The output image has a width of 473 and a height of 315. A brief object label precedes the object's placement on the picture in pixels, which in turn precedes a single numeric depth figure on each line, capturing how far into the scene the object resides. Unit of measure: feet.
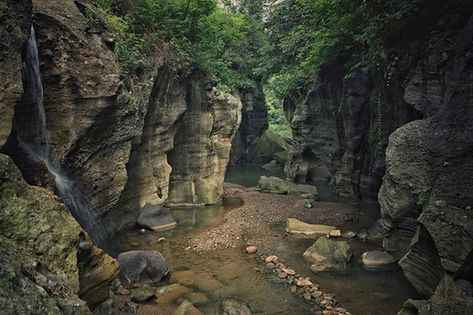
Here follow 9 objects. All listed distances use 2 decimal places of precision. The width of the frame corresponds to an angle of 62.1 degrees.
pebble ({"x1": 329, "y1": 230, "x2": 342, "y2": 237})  50.70
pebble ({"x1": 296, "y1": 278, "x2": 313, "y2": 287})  37.42
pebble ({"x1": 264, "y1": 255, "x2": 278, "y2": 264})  43.47
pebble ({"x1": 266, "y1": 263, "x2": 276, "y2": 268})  42.32
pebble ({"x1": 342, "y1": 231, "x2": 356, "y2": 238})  50.72
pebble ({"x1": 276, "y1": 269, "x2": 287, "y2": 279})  39.66
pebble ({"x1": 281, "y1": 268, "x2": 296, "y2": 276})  40.14
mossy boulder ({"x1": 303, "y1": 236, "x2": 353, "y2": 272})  40.93
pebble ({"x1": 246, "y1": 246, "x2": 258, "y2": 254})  46.29
